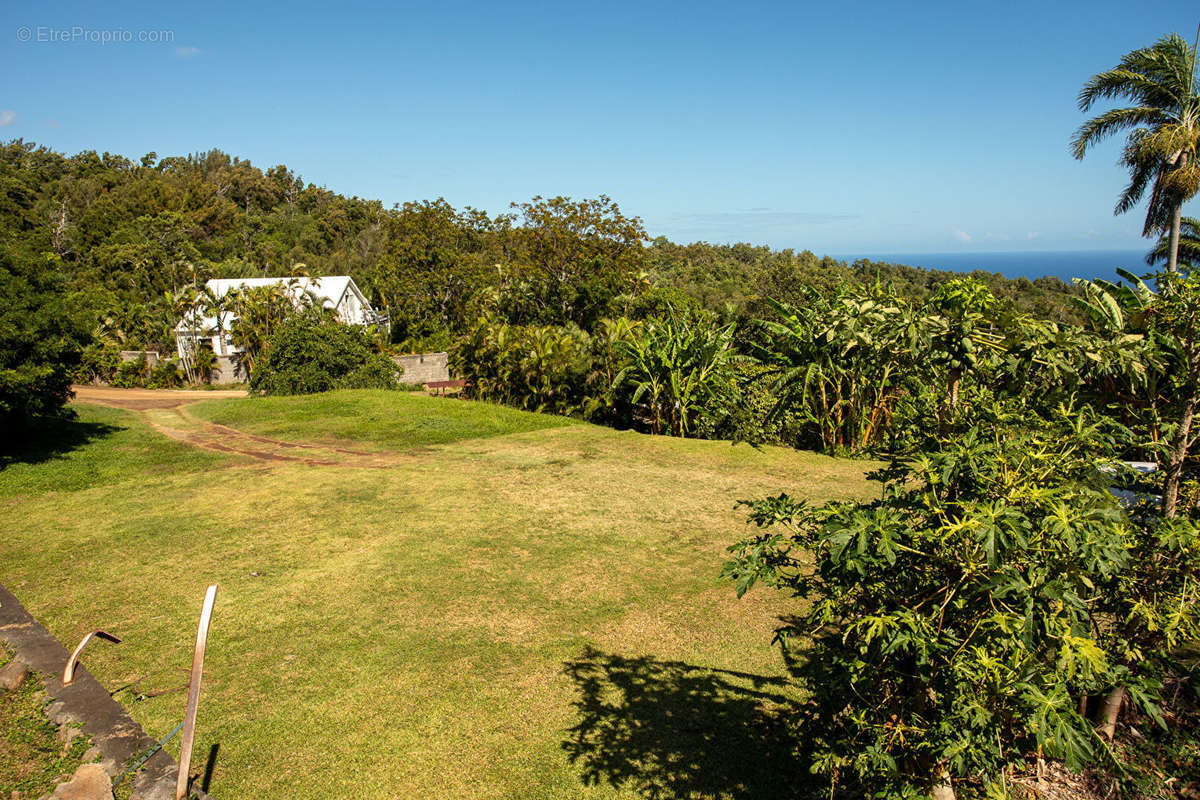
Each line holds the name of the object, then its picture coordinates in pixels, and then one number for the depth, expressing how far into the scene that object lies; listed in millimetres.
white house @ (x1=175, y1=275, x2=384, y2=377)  30766
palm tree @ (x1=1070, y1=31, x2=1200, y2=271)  14273
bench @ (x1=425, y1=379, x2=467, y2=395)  27609
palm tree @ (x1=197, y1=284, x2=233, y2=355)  30844
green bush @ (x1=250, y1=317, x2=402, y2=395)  22781
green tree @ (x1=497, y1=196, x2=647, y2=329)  30453
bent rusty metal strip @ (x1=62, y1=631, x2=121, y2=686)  5068
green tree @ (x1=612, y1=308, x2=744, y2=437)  16266
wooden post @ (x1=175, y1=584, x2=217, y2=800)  3476
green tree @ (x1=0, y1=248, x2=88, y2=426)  11414
